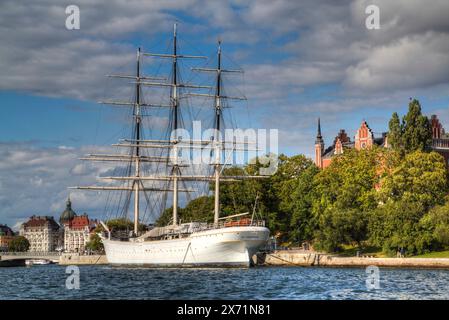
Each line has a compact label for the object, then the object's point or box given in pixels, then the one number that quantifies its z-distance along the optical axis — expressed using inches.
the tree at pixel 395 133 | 4537.4
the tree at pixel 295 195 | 4859.7
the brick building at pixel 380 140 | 5595.5
